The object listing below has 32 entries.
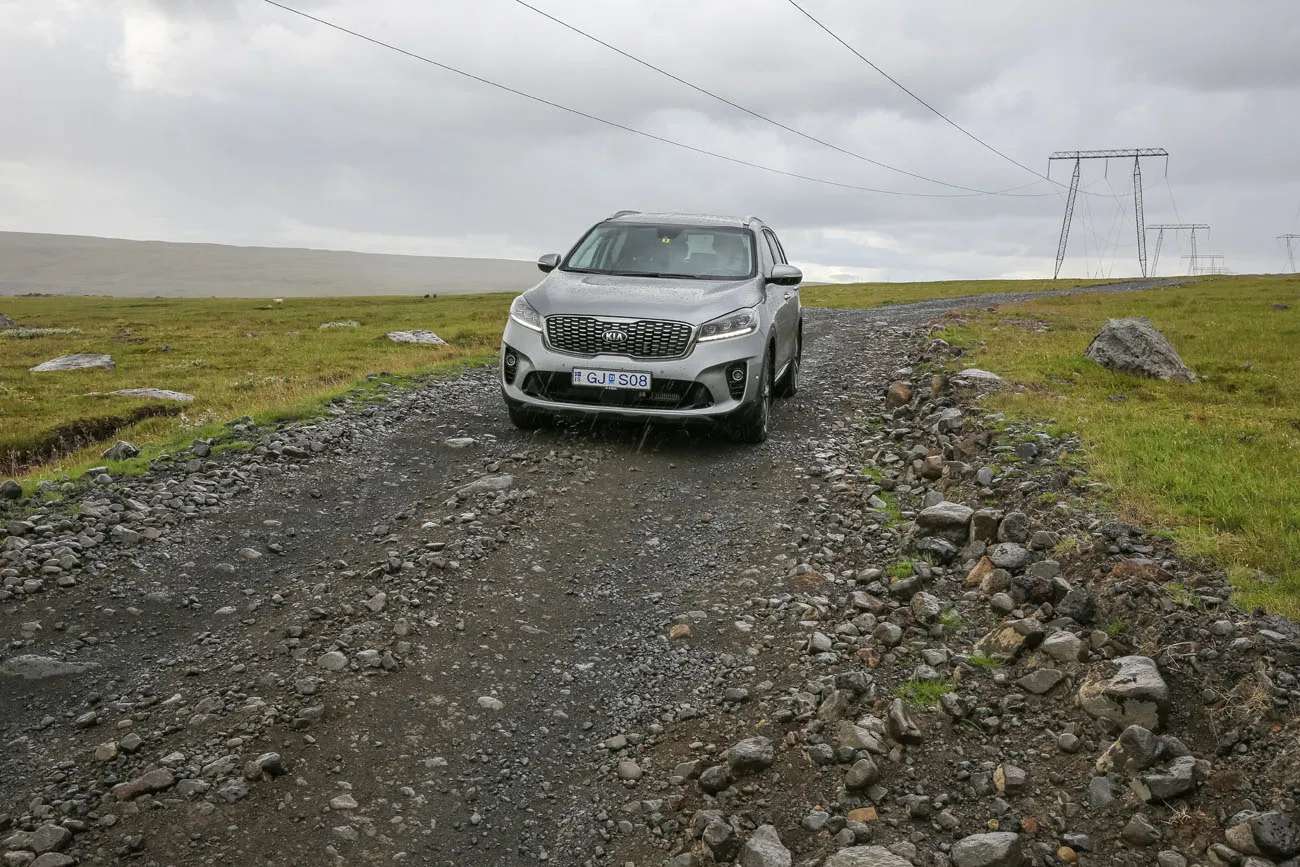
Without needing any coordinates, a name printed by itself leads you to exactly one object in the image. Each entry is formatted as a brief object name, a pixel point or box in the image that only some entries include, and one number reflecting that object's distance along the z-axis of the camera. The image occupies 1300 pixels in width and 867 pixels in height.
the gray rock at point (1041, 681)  4.77
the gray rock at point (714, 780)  4.22
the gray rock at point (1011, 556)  6.09
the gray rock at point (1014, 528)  6.56
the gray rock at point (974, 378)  12.19
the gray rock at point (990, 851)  3.58
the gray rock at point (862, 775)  4.12
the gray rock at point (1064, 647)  4.92
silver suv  9.34
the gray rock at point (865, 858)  3.62
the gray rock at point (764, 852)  3.71
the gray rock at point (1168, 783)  3.78
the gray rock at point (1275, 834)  3.36
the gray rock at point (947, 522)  6.88
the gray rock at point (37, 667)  5.12
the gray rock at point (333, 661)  5.16
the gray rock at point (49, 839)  3.72
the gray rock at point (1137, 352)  13.89
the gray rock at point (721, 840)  3.80
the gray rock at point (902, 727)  4.43
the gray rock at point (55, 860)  3.63
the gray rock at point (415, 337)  27.40
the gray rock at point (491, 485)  8.20
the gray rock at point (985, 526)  6.72
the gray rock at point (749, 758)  4.33
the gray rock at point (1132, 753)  4.01
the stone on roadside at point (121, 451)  9.70
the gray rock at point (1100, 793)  3.88
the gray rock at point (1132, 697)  4.27
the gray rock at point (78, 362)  24.02
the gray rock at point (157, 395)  17.32
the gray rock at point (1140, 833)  3.62
